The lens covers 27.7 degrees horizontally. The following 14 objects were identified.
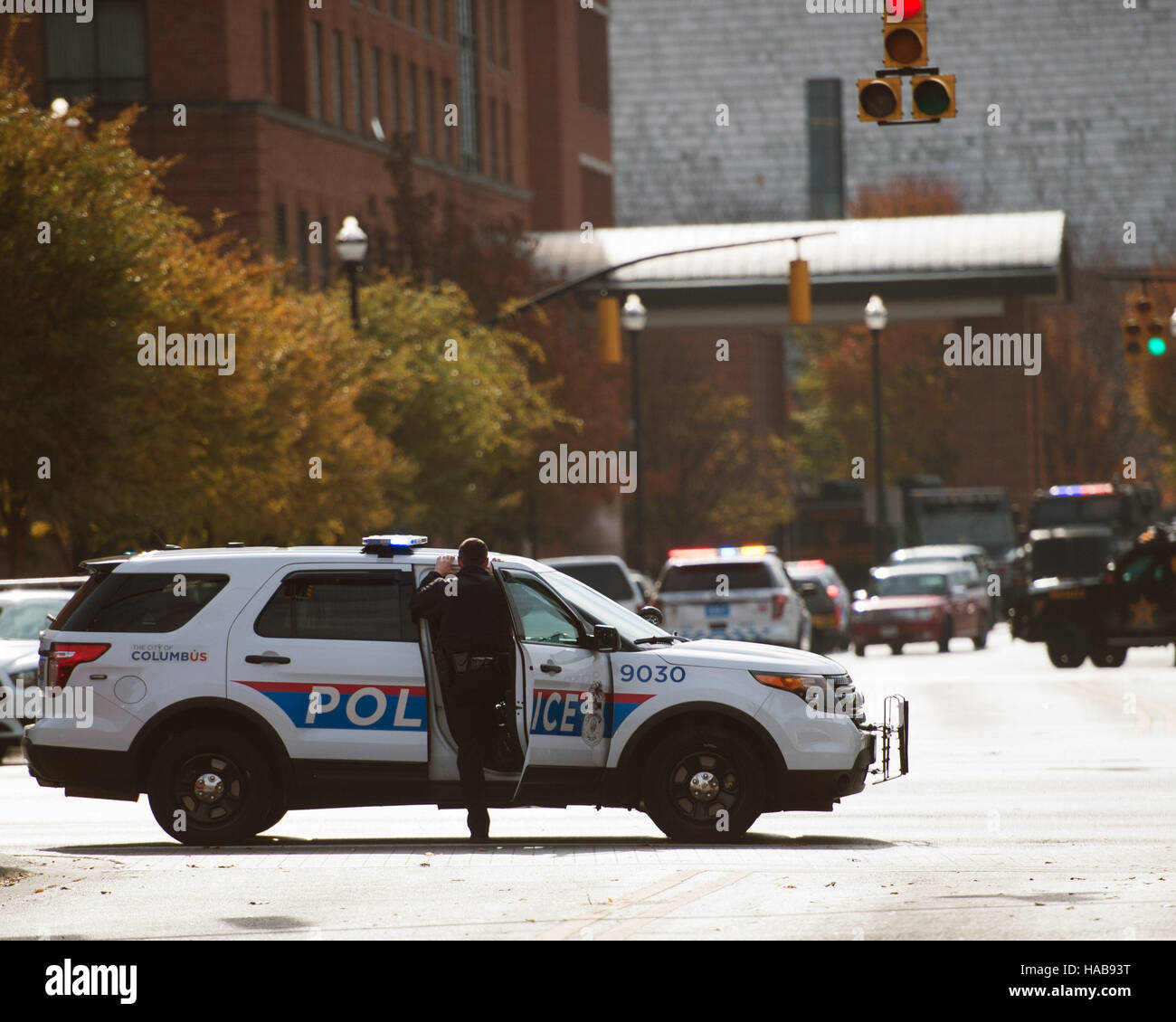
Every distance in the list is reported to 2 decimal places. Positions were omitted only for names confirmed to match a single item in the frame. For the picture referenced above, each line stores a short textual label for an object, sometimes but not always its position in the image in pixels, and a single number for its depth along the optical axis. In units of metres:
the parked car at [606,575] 32.38
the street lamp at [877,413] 55.75
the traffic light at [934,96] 15.77
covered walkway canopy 69.31
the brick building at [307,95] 51.75
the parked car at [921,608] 42.50
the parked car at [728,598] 33.22
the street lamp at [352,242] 31.88
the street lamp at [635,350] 45.12
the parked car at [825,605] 43.56
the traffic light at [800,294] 31.64
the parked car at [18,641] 21.97
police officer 13.16
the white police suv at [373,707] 13.34
